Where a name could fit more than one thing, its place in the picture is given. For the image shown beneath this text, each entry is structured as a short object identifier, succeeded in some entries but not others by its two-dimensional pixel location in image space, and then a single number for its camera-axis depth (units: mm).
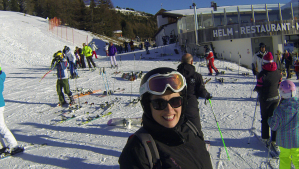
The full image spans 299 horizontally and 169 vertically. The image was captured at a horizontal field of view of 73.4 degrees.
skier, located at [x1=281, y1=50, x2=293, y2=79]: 11656
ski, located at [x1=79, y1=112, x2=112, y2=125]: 5881
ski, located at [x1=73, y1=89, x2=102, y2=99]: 8719
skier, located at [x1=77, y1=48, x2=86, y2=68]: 14430
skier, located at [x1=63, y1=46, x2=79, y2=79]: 10037
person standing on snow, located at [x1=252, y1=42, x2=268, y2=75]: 6387
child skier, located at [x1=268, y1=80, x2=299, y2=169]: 2912
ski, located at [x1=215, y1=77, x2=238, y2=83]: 10048
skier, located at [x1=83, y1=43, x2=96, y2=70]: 13594
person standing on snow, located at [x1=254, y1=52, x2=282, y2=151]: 3861
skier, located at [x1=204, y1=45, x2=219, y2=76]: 11070
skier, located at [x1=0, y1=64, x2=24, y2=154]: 4055
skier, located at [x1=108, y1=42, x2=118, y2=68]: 13627
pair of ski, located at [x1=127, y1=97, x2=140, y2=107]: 7242
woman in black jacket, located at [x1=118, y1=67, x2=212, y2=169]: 1289
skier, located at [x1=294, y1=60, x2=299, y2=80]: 10766
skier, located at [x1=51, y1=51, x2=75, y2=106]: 7094
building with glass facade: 17531
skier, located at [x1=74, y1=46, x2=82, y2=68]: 15384
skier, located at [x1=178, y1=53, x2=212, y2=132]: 3253
